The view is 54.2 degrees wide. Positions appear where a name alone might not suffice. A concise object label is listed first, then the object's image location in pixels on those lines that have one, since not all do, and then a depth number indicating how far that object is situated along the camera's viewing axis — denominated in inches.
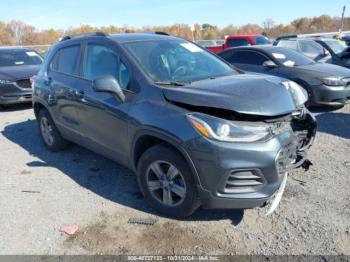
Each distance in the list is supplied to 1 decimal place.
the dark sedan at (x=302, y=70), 280.4
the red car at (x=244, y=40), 626.2
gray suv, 116.3
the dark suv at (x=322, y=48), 401.1
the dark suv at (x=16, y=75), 351.6
